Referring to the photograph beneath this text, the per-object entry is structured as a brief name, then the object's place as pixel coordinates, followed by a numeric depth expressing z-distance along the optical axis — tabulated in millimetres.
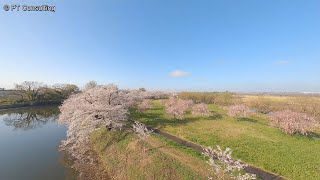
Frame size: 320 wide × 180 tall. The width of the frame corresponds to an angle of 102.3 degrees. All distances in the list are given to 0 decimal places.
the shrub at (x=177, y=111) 30622
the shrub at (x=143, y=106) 39609
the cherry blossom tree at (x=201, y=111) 34558
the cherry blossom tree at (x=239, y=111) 32664
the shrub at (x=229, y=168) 9886
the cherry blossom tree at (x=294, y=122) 22014
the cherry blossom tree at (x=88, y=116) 20657
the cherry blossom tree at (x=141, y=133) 17617
